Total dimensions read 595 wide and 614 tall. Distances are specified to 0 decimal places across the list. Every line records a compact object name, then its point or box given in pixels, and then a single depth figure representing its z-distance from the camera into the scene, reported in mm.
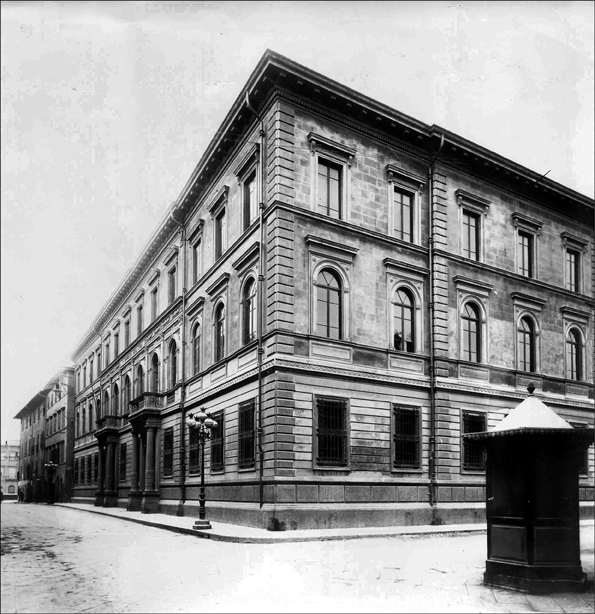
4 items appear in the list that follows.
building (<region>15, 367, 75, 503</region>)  56656
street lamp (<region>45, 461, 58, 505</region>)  51750
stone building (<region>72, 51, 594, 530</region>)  20953
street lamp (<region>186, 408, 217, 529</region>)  20922
